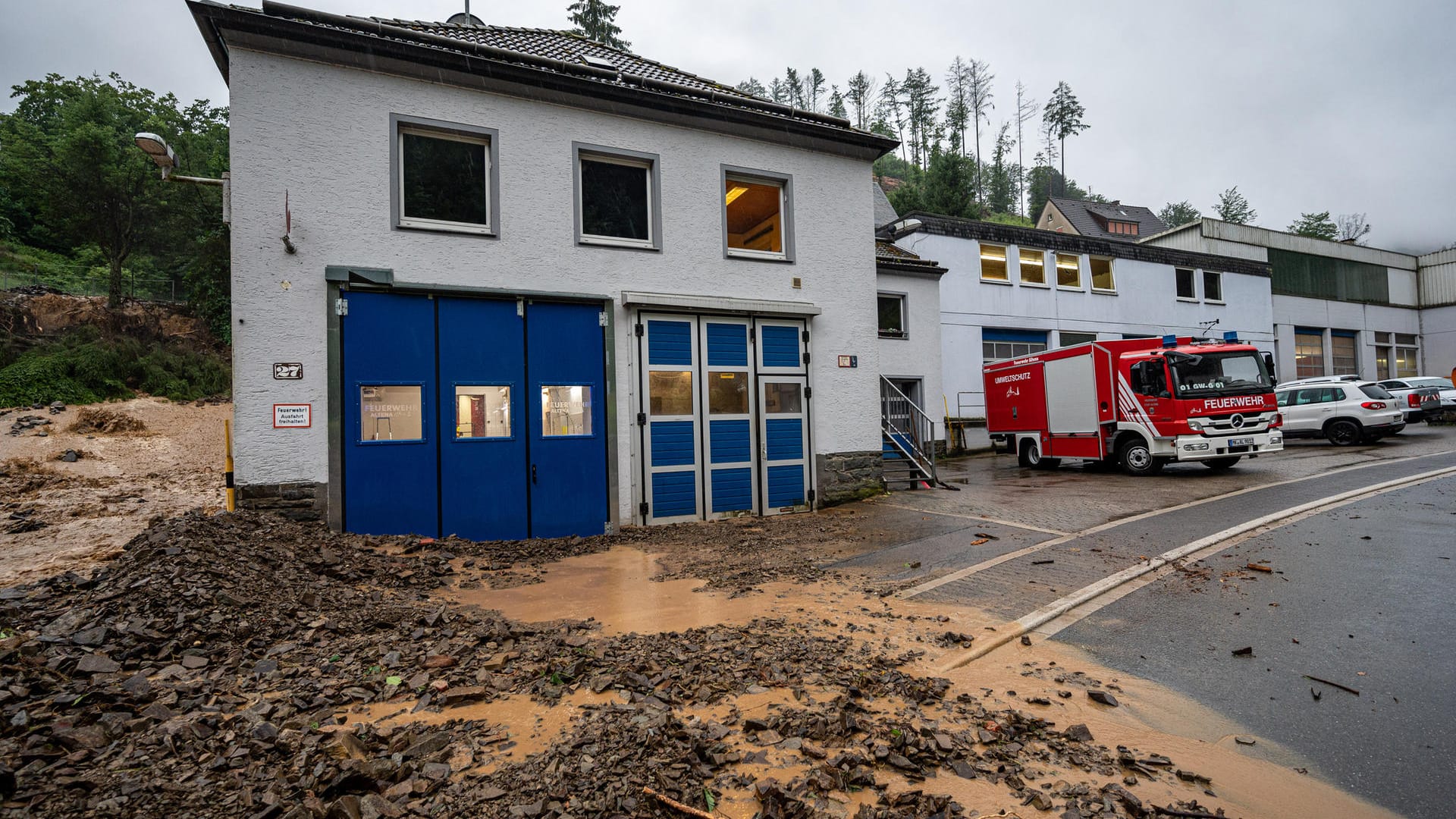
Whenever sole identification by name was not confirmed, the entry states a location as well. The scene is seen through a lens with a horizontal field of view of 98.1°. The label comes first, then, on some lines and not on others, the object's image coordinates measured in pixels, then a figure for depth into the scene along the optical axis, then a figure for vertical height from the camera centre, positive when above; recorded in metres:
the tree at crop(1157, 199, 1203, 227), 85.88 +26.92
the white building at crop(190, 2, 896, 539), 8.15 +2.12
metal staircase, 13.42 -1.00
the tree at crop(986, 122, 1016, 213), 66.00 +24.20
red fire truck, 12.78 +0.11
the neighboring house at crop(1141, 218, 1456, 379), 31.44 +5.47
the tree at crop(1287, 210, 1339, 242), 62.66 +17.82
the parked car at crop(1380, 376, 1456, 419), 21.61 +0.42
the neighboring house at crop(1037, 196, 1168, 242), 48.50 +14.97
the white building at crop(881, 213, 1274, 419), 22.03 +4.68
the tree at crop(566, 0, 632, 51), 33.84 +21.64
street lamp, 7.55 +3.51
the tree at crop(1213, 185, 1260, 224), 69.50 +21.97
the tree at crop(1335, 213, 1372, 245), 63.97 +17.37
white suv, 17.22 -0.24
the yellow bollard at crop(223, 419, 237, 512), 7.76 -0.52
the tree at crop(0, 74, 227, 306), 29.33 +12.59
